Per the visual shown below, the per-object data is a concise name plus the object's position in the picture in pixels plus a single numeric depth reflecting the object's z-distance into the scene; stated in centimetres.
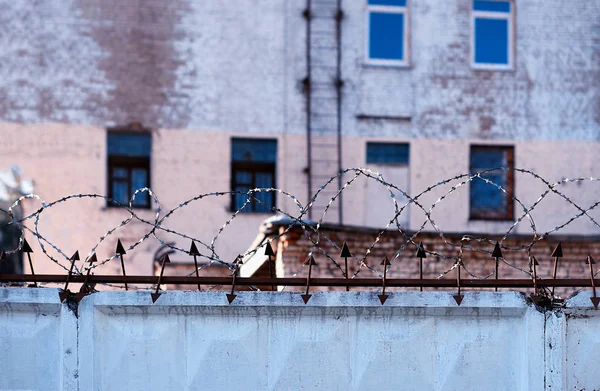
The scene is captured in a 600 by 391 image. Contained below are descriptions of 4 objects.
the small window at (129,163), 3614
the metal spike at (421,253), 1400
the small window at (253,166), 3673
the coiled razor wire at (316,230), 1416
